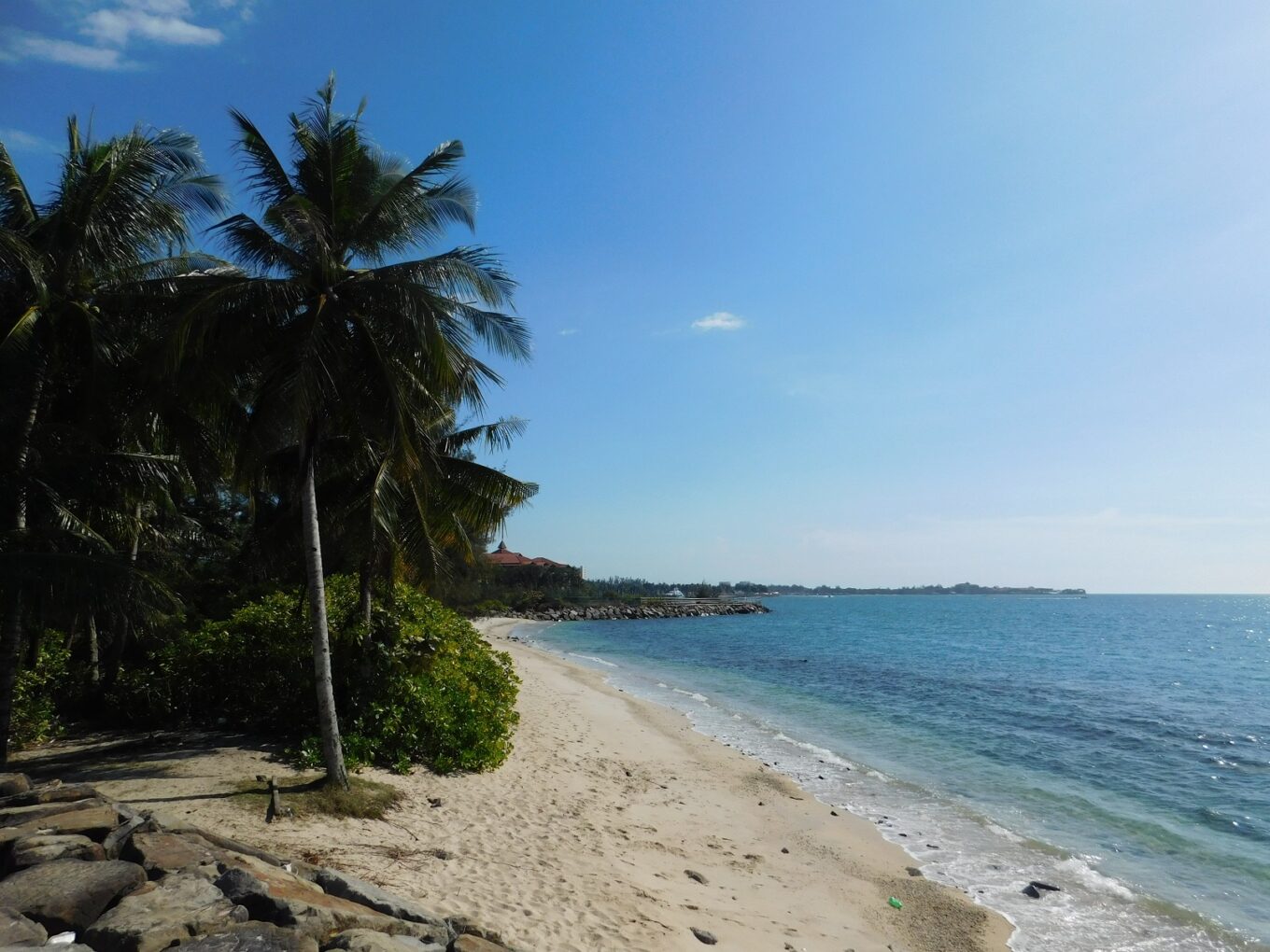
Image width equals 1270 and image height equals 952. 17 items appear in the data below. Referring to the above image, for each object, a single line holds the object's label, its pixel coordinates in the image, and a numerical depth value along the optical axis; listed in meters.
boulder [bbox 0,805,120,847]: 5.33
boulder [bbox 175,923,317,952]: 4.00
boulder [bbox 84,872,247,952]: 4.01
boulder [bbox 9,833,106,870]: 4.85
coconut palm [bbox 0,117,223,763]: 8.54
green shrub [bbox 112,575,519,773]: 11.31
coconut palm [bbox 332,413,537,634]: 10.92
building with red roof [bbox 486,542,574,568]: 81.43
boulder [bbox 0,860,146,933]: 4.26
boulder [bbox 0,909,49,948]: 3.92
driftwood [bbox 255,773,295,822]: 7.83
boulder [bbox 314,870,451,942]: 5.31
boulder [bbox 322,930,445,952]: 4.34
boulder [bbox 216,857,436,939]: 4.52
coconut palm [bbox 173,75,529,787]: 8.77
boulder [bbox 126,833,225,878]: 5.05
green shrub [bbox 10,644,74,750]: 10.68
